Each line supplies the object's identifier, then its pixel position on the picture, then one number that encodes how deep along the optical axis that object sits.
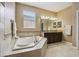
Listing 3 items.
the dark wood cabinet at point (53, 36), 3.04
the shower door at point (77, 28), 2.37
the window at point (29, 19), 2.77
